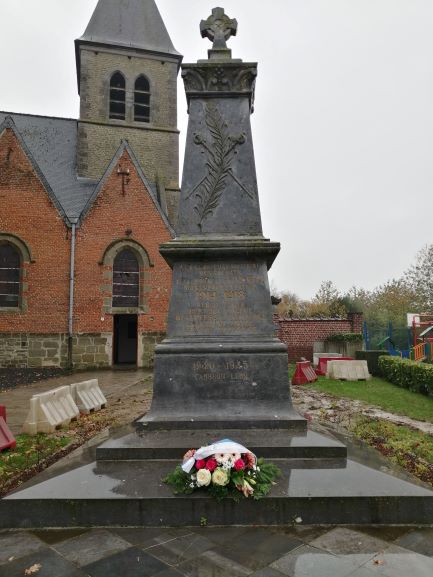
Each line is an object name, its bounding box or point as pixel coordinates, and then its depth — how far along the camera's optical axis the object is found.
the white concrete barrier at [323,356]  18.33
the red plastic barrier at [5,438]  6.22
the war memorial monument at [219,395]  3.40
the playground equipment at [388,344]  22.45
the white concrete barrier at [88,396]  9.29
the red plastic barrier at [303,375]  14.55
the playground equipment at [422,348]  18.66
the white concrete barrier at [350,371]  15.35
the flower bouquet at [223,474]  3.39
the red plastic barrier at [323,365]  17.06
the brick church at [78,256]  19.09
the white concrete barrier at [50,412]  7.40
